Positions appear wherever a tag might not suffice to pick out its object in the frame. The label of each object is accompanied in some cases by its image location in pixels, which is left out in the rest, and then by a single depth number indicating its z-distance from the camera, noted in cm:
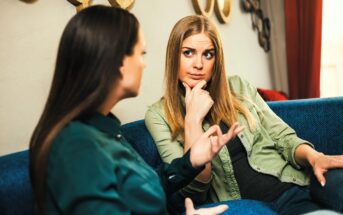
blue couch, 112
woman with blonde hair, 158
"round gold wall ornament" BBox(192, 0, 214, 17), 255
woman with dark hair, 78
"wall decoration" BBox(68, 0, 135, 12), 168
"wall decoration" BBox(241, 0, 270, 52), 343
